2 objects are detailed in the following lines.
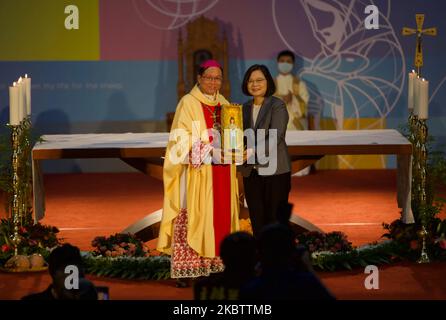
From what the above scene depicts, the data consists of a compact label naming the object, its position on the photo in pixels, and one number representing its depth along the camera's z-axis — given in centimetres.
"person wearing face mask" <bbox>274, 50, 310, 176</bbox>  1985
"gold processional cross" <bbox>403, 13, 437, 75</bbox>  1306
